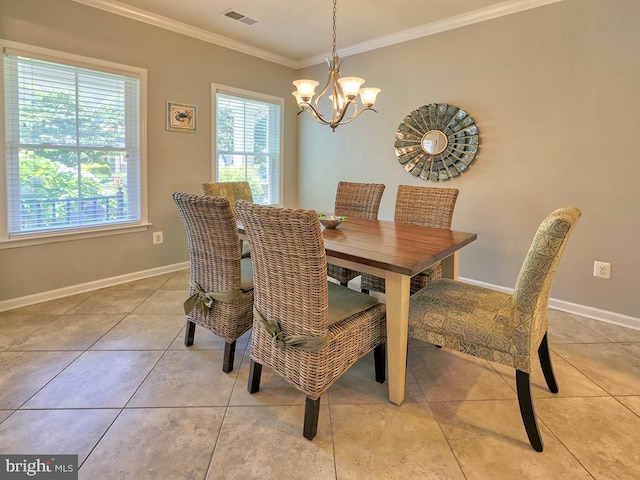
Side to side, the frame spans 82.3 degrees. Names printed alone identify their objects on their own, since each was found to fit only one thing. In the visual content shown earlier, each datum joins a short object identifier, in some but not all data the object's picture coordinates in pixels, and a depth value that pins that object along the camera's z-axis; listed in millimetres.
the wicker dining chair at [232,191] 3062
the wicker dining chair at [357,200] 3136
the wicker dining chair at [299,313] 1423
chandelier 2328
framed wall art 3644
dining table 1657
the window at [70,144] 2775
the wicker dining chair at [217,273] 1866
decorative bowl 2416
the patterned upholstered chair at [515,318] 1439
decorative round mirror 3363
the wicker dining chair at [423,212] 2551
